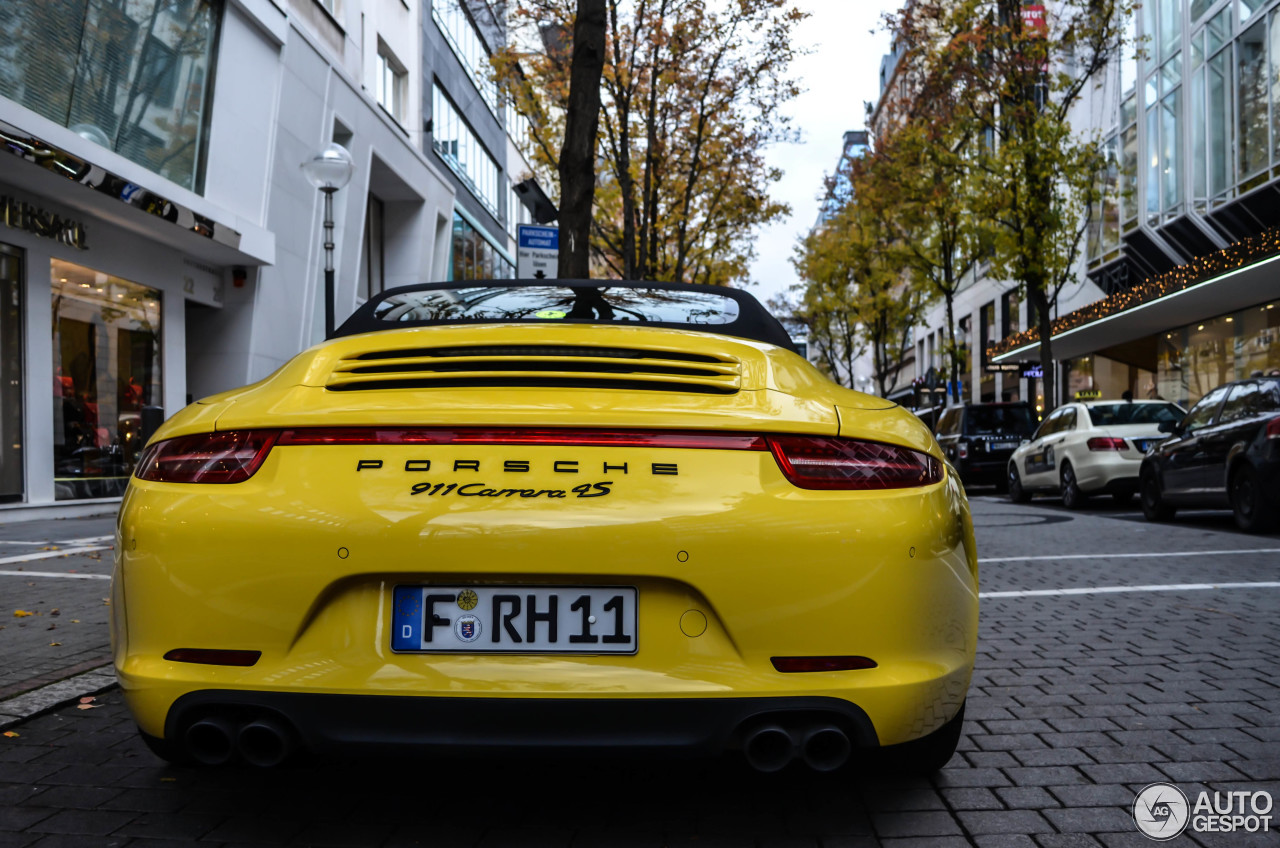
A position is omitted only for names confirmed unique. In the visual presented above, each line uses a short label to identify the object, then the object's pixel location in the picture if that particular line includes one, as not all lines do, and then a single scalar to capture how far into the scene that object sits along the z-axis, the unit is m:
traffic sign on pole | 14.10
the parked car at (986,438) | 20.45
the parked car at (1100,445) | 14.39
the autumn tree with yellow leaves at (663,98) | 20.55
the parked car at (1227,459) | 9.70
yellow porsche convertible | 2.32
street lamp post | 13.28
